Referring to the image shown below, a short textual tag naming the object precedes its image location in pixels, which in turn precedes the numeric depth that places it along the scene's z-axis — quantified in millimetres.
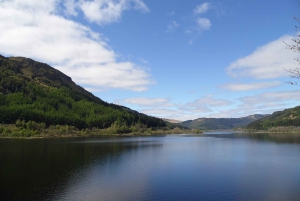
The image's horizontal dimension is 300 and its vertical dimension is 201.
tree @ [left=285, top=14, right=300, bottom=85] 12735
